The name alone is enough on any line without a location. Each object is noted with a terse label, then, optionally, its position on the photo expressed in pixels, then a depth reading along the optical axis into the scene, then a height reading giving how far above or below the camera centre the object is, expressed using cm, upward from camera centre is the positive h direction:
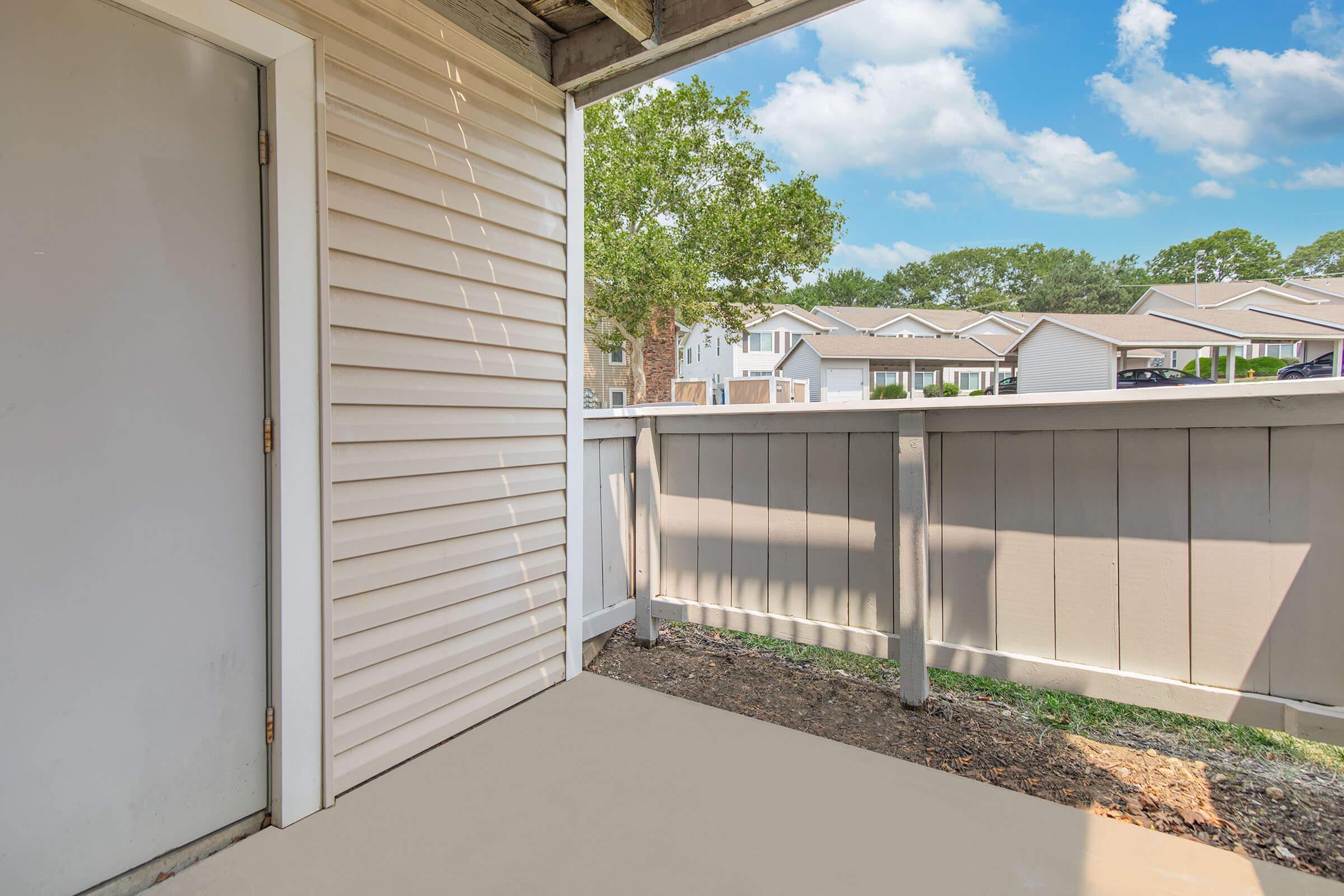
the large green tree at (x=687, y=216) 1417 +555
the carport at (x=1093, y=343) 1633 +269
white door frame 153 +6
